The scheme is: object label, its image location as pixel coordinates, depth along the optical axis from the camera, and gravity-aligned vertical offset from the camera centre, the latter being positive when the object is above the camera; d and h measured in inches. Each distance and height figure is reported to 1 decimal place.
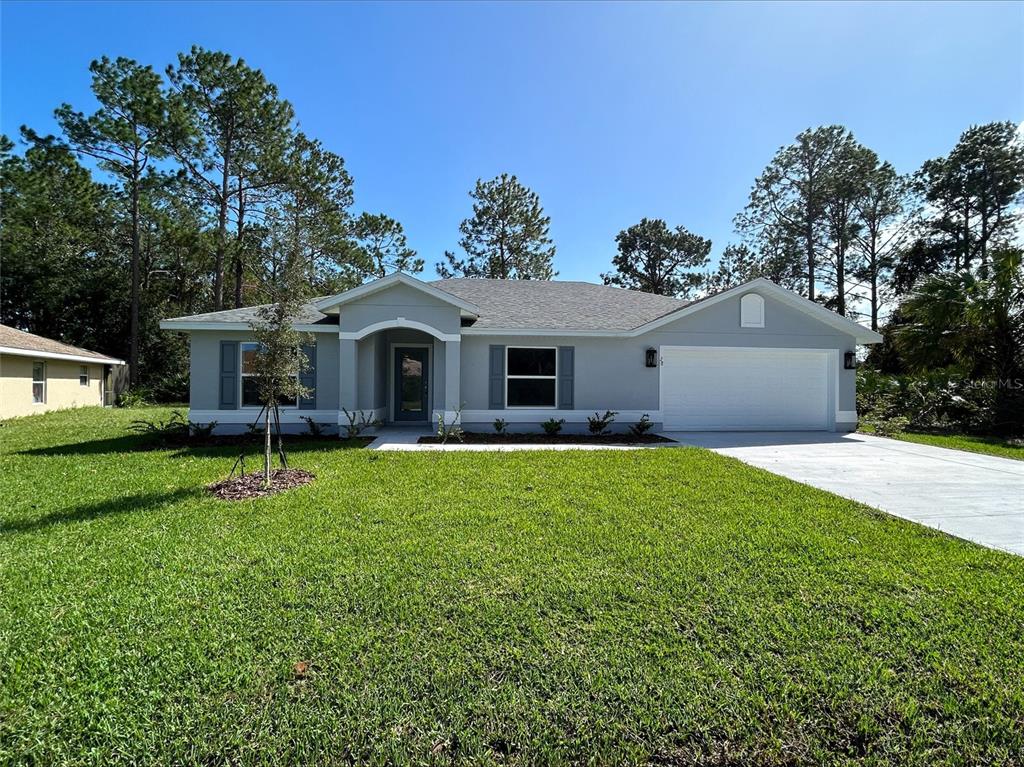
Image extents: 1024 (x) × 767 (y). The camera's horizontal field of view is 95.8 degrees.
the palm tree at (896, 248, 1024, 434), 490.0 +67.1
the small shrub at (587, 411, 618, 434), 463.9 -34.4
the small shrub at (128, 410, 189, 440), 427.8 -41.1
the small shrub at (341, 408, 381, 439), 425.4 -34.2
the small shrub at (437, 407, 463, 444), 415.5 -36.9
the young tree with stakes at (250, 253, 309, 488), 260.1 +27.9
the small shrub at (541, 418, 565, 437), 454.3 -37.8
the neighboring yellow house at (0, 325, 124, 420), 613.9 +20.6
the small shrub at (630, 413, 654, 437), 465.4 -39.1
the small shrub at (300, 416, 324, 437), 438.0 -37.6
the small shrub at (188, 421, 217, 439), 419.5 -38.5
